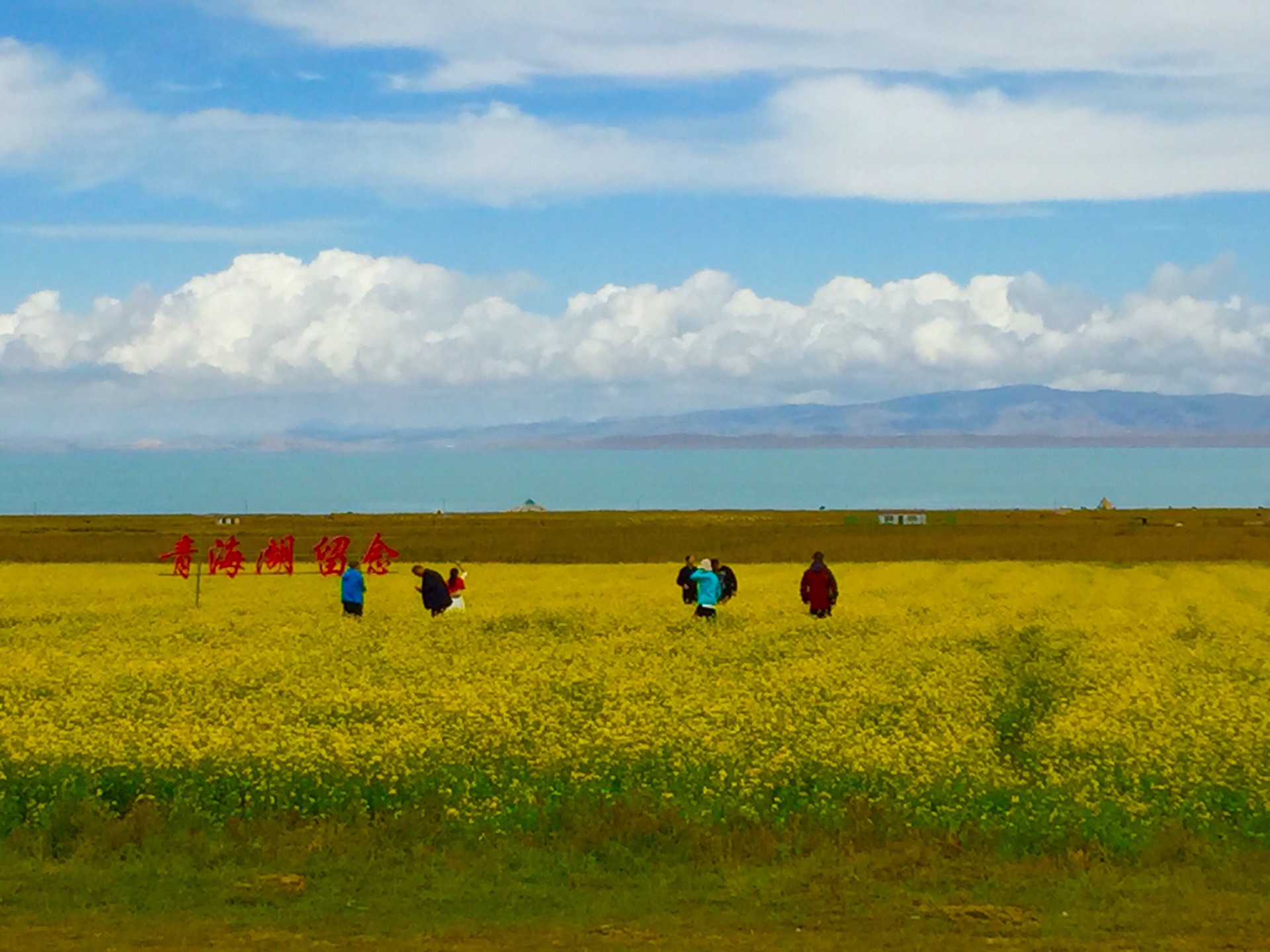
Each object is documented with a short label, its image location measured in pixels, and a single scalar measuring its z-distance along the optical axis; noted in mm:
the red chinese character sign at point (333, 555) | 59041
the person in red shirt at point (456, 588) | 38844
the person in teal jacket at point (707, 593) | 35938
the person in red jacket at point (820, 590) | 37438
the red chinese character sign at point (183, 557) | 58919
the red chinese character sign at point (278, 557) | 63844
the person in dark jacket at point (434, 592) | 37531
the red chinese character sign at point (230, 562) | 58406
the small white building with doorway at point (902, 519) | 114588
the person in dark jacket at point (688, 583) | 39750
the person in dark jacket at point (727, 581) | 41094
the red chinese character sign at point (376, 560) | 59438
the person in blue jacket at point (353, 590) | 37375
